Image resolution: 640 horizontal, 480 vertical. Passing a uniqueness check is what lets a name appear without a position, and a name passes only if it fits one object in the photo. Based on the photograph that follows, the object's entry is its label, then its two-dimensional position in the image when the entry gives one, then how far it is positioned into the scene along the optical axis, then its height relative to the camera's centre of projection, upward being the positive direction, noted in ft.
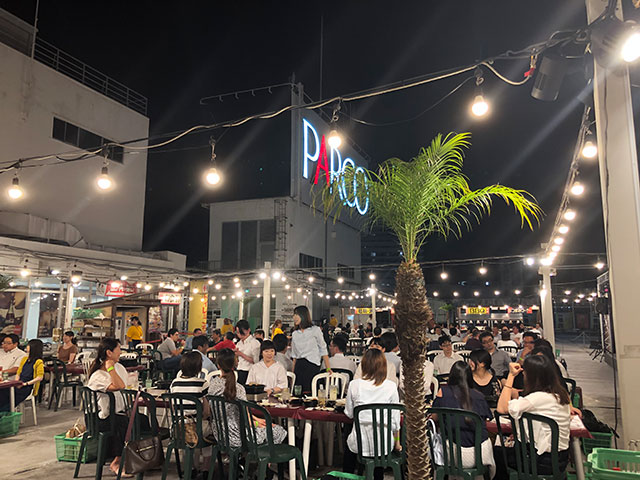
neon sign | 97.30 +35.76
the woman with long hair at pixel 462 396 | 14.01 -2.36
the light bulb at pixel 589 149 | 24.07 +8.62
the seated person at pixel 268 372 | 21.36 -2.60
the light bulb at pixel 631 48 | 13.88 +7.92
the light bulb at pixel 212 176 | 25.40 +7.41
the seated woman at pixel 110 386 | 17.26 -2.77
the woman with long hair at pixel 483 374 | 18.42 -2.30
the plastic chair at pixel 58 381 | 29.22 -4.20
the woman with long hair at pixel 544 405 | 12.81 -2.41
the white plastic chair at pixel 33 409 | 25.54 -5.18
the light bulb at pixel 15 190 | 27.77 +7.21
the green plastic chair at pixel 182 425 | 15.44 -3.65
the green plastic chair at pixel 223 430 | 14.87 -3.67
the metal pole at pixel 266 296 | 51.50 +2.09
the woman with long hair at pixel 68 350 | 33.88 -2.64
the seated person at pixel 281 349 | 24.89 -1.81
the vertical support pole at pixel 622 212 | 14.97 +3.44
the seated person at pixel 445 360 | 26.23 -2.44
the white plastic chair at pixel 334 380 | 21.26 -3.07
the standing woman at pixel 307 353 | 23.57 -1.91
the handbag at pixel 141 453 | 15.38 -4.55
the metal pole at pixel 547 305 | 54.65 +1.37
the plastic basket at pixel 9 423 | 22.98 -5.33
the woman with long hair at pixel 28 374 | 24.29 -3.25
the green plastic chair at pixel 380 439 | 13.61 -3.56
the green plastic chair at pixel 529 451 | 12.46 -3.61
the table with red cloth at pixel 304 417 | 15.64 -3.37
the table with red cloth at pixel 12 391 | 23.53 -3.94
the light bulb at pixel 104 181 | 25.43 +7.22
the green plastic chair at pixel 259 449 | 14.29 -4.16
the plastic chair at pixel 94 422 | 16.93 -3.86
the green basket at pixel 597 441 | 16.83 -4.49
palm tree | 11.78 +3.01
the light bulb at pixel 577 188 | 32.20 +8.72
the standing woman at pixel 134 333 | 47.18 -1.89
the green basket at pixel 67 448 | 18.22 -5.17
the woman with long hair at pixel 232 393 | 15.16 -2.60
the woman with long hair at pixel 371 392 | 14.35 -2.38
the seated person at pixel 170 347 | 34.01 -2.45
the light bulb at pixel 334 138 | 21.38 +8.00
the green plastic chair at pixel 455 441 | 12.83 -3.42
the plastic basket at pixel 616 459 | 12.60 -3.78
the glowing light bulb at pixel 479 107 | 17.79 +7.92
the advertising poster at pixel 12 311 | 47.24 +0.23
